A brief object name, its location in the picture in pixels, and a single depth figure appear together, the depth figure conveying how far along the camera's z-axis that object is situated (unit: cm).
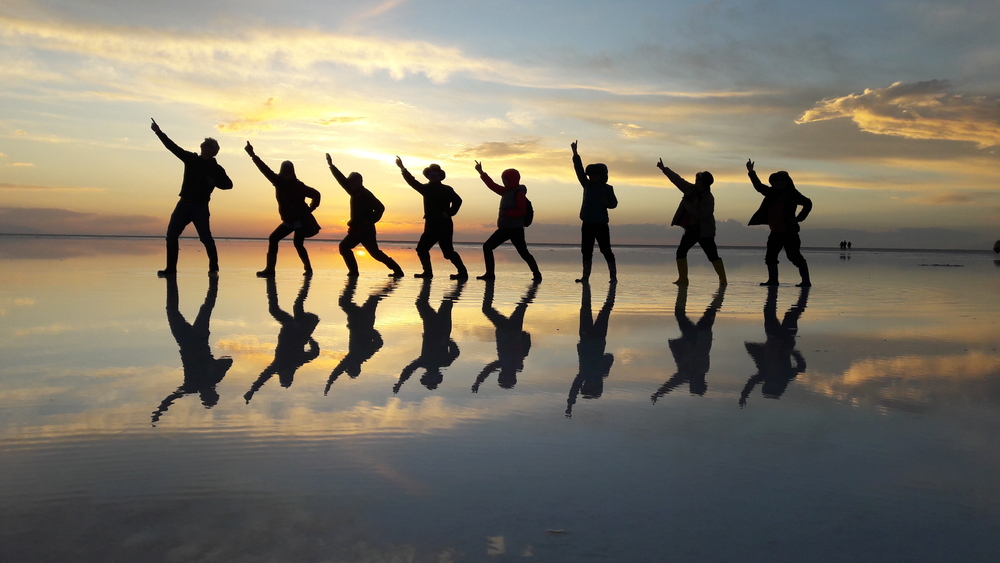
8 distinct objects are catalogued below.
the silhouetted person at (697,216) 1210
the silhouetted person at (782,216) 1222
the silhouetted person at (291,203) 1305
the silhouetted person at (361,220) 1327
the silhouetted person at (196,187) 1178
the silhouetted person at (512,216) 1285
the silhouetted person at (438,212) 1309
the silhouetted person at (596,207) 1280
